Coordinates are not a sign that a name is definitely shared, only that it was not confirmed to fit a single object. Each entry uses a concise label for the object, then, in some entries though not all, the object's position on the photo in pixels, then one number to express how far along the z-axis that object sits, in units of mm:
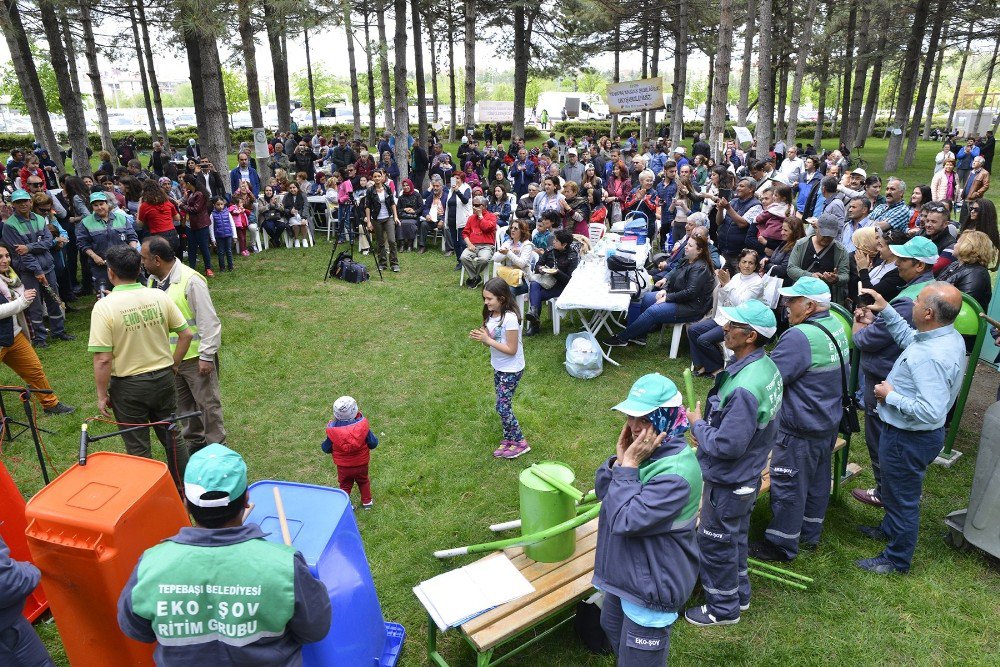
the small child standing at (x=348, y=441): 4309
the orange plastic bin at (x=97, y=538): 2582
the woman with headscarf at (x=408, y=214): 12625
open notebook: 2955
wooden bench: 2965
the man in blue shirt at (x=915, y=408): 3535
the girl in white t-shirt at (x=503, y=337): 4781
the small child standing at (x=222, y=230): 10812
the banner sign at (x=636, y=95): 19875
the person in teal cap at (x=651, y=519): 2410
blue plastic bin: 2682
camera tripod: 11333
